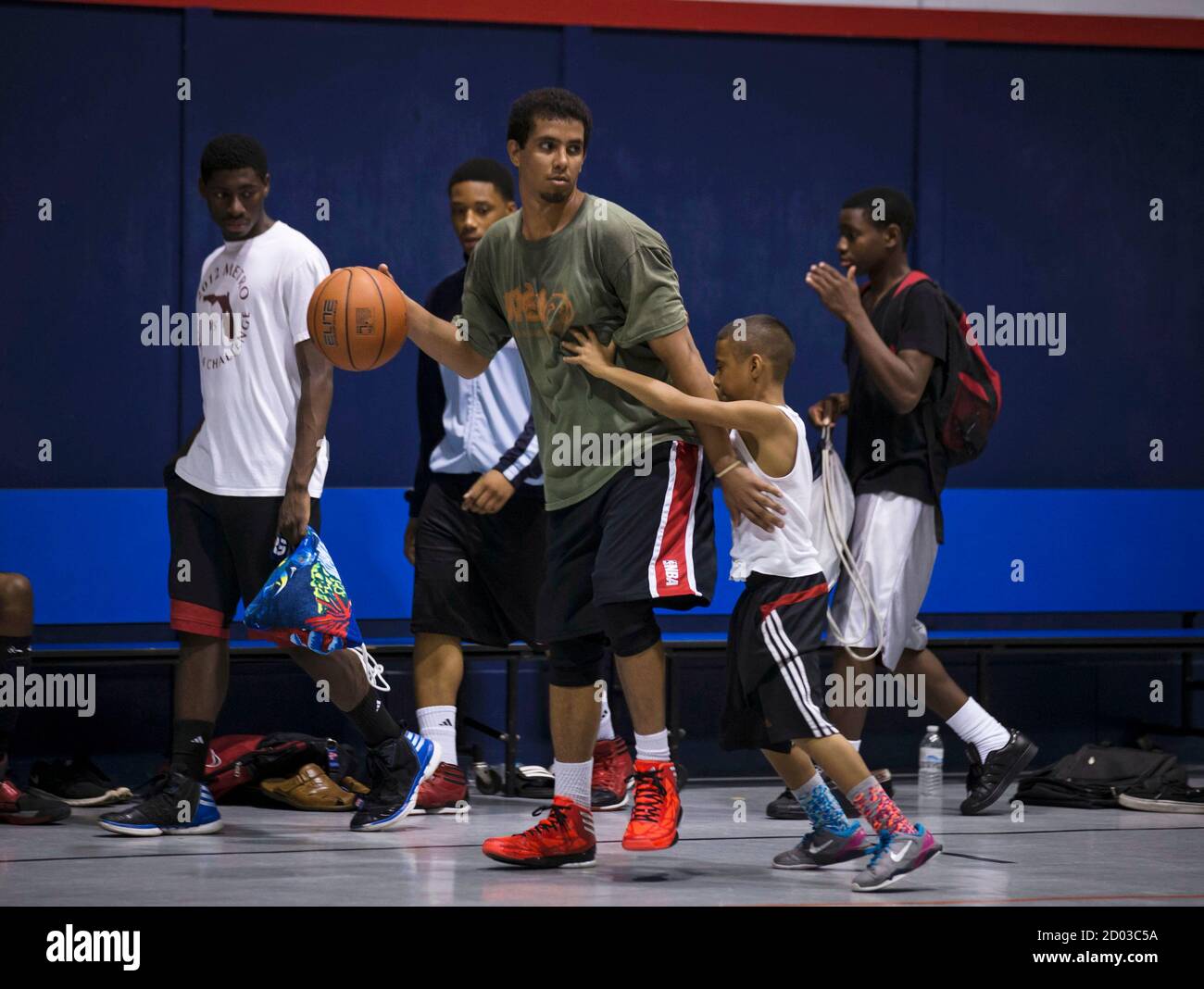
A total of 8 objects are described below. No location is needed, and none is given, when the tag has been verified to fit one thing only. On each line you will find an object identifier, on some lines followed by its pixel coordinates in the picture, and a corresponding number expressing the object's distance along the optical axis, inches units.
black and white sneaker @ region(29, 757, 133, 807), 472.1
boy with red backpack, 469.7
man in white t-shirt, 414.3
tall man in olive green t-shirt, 354.0
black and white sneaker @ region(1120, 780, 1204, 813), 479.2
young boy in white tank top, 344.2
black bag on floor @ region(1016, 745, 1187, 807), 488.4
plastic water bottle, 538.0
